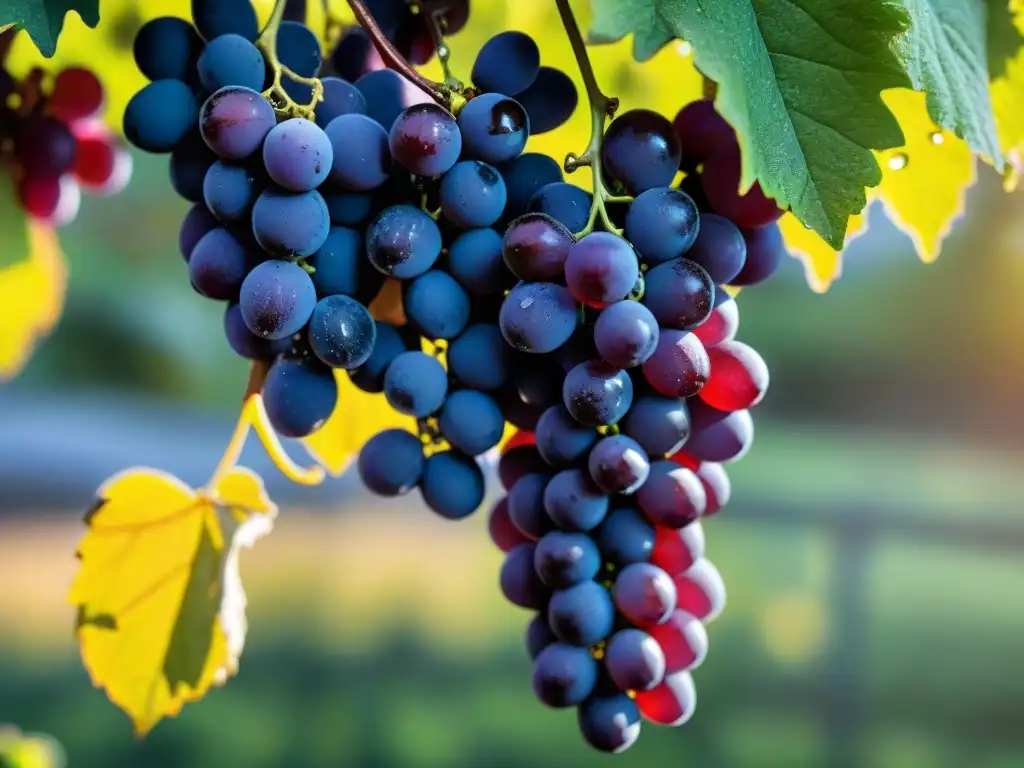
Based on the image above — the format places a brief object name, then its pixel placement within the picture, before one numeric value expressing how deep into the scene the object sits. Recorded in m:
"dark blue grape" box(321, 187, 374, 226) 0.65
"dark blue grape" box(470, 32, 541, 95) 0.65
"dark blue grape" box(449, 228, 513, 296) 0.64
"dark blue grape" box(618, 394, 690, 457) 0.65
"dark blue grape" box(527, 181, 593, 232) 0.64
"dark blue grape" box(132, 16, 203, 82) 0.66
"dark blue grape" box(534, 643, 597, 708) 0.66
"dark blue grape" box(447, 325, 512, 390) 0.65
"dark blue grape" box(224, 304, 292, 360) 0.67
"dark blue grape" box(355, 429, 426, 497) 0.67
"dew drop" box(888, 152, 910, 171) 0.70
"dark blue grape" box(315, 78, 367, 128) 0.65
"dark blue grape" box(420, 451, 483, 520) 0.66
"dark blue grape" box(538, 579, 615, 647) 0.66
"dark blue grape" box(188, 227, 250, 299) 0.65
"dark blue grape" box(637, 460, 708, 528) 0.65
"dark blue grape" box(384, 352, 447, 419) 0.65
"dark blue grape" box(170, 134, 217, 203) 0.66
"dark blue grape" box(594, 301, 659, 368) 0.63
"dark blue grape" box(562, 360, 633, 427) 0.63
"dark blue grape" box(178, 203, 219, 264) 0.67
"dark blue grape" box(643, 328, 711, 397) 0.64
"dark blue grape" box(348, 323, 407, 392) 0.66
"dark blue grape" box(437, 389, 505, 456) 0.66
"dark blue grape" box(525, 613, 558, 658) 0.68
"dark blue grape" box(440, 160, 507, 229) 0.63
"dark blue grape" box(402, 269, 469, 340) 0.65
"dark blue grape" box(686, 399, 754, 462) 0.67
